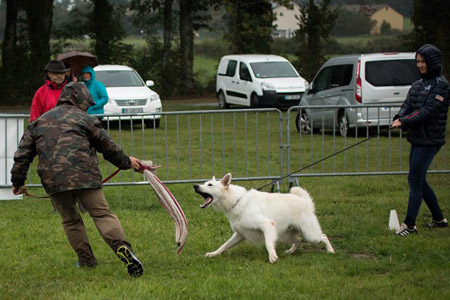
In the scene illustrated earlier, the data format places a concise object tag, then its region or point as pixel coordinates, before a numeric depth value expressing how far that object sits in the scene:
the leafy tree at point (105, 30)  34.72
